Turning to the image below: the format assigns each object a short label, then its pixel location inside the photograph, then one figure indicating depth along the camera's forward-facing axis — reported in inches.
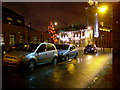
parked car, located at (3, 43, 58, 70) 358.6
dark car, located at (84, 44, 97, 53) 1085.8
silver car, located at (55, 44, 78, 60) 574.7
